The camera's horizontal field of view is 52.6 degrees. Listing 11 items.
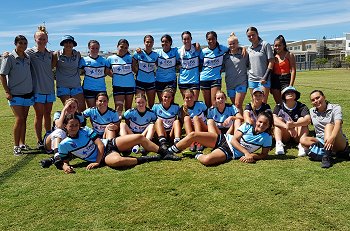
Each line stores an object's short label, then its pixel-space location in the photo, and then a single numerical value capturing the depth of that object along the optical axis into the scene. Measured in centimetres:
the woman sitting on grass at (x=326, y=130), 496
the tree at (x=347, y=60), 5187
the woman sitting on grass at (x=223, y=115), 629
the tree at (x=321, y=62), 5742
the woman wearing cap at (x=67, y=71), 668
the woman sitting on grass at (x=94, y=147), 514
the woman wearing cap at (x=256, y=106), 601
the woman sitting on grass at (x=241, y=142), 511
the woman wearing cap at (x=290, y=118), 575
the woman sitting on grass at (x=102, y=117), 619
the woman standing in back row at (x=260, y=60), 688
